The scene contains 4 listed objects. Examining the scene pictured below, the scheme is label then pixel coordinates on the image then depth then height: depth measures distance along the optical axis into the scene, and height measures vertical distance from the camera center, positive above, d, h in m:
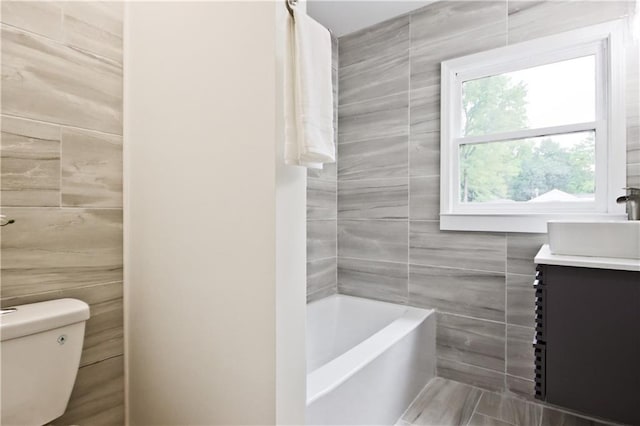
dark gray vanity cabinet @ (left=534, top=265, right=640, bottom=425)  1.08 -0.44
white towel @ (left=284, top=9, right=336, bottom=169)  0.93 +0.32
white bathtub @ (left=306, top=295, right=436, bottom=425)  1.30 -0.76
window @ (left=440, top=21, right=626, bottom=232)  1.74 +0.47
